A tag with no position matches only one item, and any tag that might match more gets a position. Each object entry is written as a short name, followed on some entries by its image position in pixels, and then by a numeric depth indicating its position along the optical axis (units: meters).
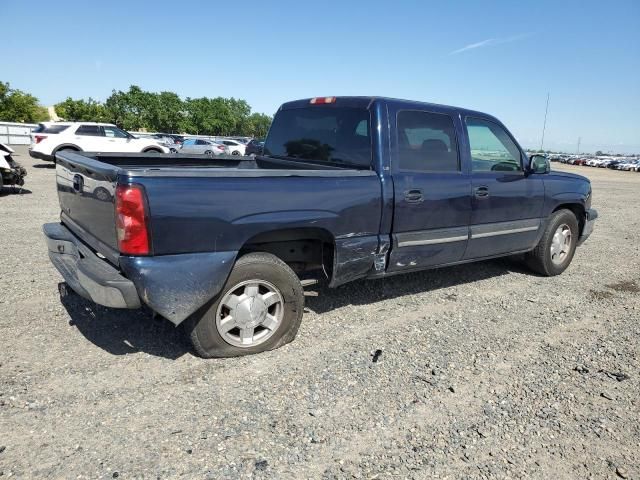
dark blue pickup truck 2.95
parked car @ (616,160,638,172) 53.72
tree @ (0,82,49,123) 51.97
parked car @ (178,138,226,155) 27.89
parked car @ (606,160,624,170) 58.07
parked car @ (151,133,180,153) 36.14
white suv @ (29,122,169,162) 17.34
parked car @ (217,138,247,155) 29.25
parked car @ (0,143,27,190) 10.07
